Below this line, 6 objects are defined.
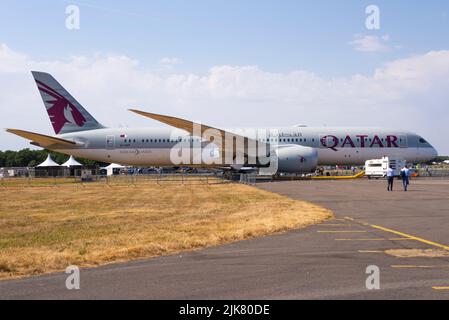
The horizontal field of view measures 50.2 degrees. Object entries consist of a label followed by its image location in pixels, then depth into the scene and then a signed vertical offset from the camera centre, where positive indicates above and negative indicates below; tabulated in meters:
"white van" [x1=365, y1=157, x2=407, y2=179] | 45.44 -0.43
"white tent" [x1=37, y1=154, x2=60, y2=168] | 78.49 -0.05
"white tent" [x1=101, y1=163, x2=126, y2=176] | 93.25 -0.95
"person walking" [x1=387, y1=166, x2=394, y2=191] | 29.23 -0.89
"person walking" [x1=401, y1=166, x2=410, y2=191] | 29.54 -0.85
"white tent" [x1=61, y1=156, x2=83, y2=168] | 79.22 -0.07
